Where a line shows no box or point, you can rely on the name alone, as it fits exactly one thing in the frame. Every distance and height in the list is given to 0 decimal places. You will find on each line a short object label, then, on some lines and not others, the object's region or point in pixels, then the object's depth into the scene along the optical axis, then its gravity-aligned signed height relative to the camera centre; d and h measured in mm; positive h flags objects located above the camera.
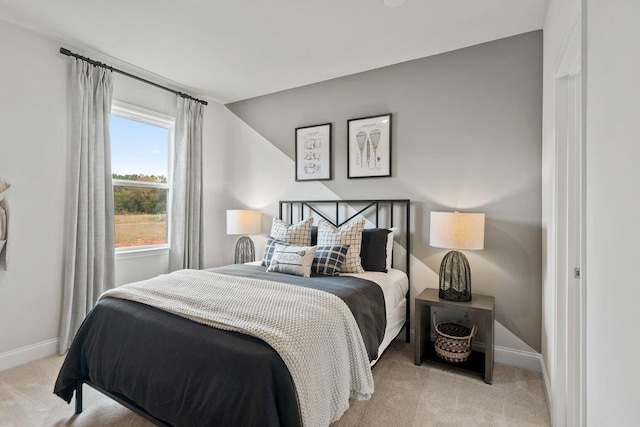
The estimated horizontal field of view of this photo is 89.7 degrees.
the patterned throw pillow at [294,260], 2664 -376
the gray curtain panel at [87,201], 2820 +111
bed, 1319 -698
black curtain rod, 2783 +1410
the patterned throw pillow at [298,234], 3105 -174
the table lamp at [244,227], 3818 -143
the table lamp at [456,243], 2479 -191
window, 3352 +433
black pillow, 2889 -306
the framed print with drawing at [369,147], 3223 +726
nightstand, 2340 -895
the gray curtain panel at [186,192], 3736 +273
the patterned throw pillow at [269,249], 2992 -315
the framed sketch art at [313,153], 3592 +727
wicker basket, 2514 -995
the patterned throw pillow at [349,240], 2794 -208
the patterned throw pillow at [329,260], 2705 -369
